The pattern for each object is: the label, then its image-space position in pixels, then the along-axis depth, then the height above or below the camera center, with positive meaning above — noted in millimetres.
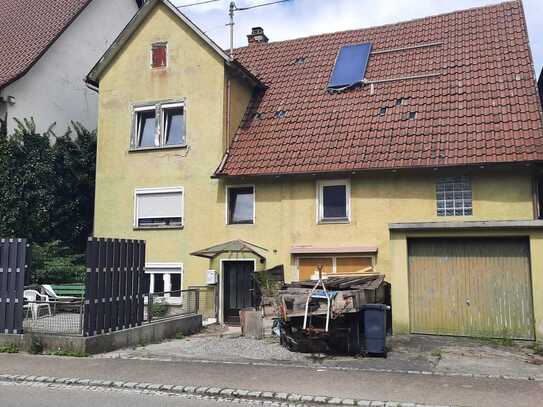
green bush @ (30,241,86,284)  17953 +572
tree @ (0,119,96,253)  19047 +3383
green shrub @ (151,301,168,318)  13945 -636
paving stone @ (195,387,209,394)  8487 -1552
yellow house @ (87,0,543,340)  13695 +3403
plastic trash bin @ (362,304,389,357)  11258 -880
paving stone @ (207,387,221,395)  8414 -1546
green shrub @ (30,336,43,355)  11438 -1214
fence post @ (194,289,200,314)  15916 -464
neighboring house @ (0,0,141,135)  20156 +8617
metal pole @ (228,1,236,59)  21281 +9724
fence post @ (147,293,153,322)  13549 -558
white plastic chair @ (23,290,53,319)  12094 -471
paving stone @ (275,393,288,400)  8109 -1573
